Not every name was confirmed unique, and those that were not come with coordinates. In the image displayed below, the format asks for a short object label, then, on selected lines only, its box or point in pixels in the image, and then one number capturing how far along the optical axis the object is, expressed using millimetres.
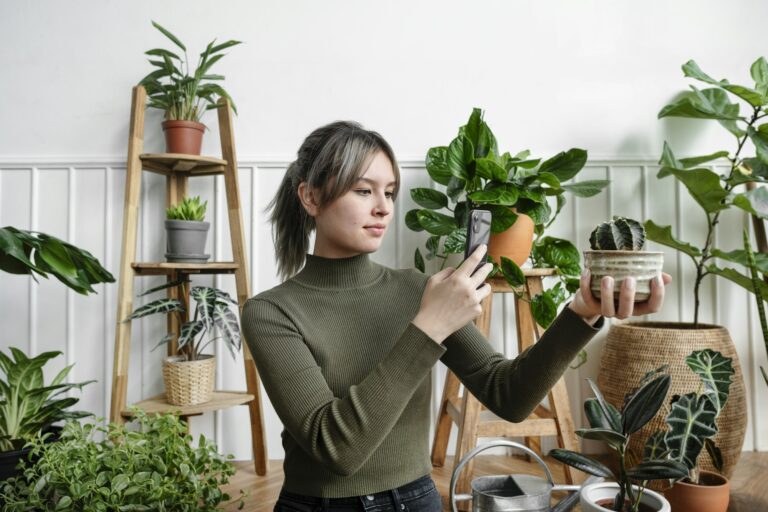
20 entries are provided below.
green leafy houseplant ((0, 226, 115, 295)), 1365
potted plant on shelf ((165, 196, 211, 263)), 1860
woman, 811
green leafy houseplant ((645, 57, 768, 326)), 1813
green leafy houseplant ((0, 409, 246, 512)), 1087
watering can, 883
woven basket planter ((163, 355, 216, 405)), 1819
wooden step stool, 1704
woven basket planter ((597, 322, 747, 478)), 1723
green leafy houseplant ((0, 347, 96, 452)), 1482
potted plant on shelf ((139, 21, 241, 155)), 1890
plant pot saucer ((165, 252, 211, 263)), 1868
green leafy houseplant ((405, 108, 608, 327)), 1628
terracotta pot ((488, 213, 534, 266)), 1698
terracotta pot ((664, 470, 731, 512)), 1302
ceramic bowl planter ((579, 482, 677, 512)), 793
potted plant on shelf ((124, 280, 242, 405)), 1803
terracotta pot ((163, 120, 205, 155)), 1915
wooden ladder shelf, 1827
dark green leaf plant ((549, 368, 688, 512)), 802
